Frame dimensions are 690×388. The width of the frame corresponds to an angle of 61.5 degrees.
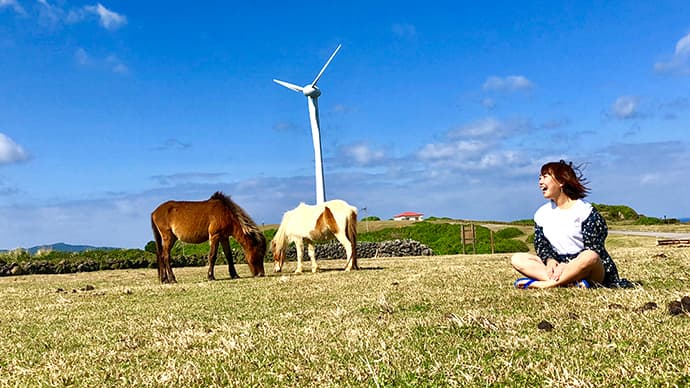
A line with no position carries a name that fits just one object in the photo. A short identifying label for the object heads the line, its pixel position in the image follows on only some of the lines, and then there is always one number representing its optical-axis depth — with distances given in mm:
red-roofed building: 130000
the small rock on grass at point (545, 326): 4906
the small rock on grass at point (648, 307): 5502
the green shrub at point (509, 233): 43288
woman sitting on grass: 7363
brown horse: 16266
